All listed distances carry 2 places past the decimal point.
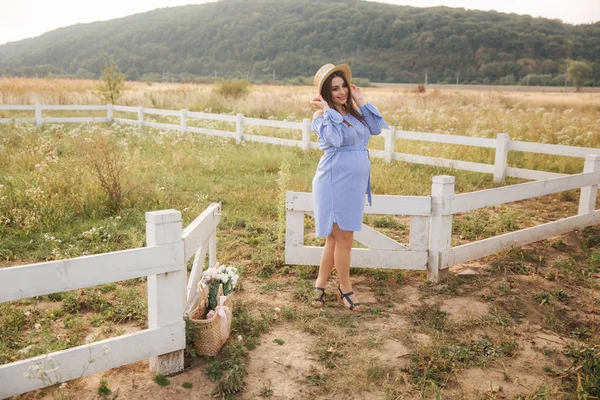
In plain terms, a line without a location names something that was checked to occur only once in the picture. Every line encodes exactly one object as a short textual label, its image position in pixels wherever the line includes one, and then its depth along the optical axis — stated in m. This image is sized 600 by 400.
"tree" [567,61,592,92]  50.25
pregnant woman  4.35
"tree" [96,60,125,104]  22.11
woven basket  3.68
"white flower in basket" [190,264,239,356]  3.70
